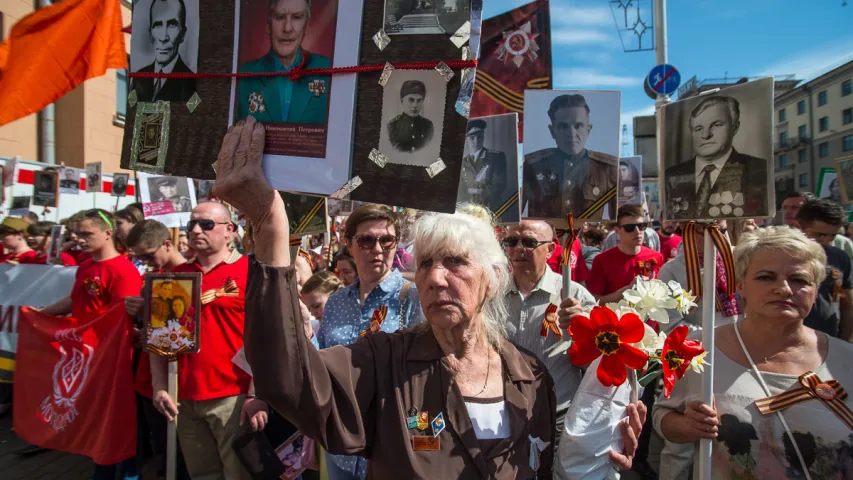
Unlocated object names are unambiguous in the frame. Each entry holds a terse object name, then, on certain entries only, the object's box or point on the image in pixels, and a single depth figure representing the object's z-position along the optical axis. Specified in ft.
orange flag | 7.72
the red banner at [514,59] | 15.29
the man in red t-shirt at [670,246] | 21.25
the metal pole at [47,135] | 48.32
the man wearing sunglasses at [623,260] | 15.80
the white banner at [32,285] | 17.34
